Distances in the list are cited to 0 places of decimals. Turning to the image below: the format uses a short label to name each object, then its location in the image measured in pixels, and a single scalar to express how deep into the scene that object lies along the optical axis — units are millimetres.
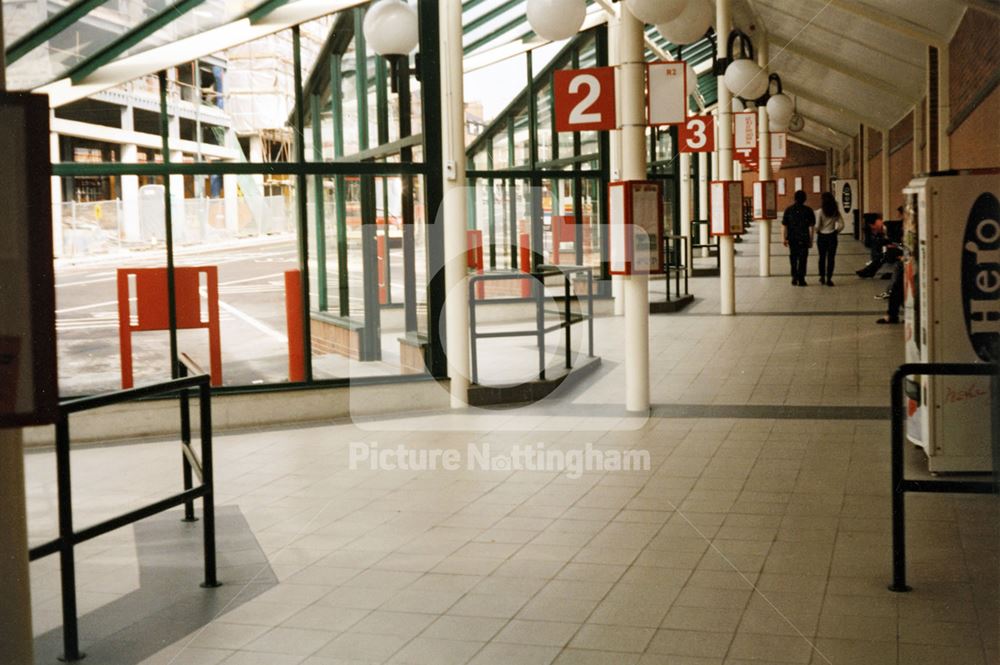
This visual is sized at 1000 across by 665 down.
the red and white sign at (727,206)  16062
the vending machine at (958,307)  6617
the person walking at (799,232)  20750
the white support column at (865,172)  36531
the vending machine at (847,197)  36875
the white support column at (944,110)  16172
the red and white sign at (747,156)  19292
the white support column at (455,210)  9836
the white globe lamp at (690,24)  9195
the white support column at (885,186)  29106
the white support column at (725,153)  16375
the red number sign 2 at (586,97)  9039
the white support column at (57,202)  8891
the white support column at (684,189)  28131
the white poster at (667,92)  9117
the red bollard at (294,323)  9953
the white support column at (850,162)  43594
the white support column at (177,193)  9297
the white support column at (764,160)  23328
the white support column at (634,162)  9211
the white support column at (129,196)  9156
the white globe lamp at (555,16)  9117
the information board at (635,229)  9039
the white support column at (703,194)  35219
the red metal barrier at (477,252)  16359
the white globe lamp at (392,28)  9000
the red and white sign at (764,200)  20969
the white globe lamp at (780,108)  17969
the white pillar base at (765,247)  22812
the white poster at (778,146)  24641
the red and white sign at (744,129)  16906
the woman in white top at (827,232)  20484
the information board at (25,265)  2307
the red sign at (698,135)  16641
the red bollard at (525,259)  17406
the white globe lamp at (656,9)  8320
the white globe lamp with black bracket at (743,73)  13125
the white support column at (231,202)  9531
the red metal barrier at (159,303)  9289
